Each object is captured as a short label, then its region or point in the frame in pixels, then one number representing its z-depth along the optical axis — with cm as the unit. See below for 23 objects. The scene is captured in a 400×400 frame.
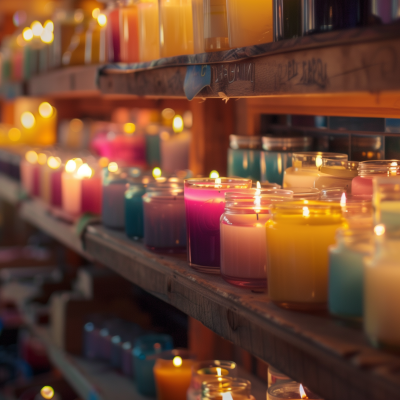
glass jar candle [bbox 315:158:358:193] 122
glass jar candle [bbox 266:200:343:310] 106
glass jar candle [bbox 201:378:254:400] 128
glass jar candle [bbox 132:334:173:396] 156
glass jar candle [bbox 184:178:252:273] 122
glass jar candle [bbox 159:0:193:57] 133
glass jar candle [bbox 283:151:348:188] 124
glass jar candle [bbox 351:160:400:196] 116
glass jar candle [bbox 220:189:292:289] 114
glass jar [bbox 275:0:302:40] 110
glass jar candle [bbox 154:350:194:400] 144
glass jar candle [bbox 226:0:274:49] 117
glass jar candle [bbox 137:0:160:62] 143
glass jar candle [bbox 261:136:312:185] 135
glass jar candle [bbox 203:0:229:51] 120
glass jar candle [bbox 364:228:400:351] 96
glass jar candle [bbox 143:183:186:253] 133
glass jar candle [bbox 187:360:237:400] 131
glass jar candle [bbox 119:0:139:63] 152
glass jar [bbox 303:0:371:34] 103
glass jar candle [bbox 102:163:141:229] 153
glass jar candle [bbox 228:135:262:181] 141
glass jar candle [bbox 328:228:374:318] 101
